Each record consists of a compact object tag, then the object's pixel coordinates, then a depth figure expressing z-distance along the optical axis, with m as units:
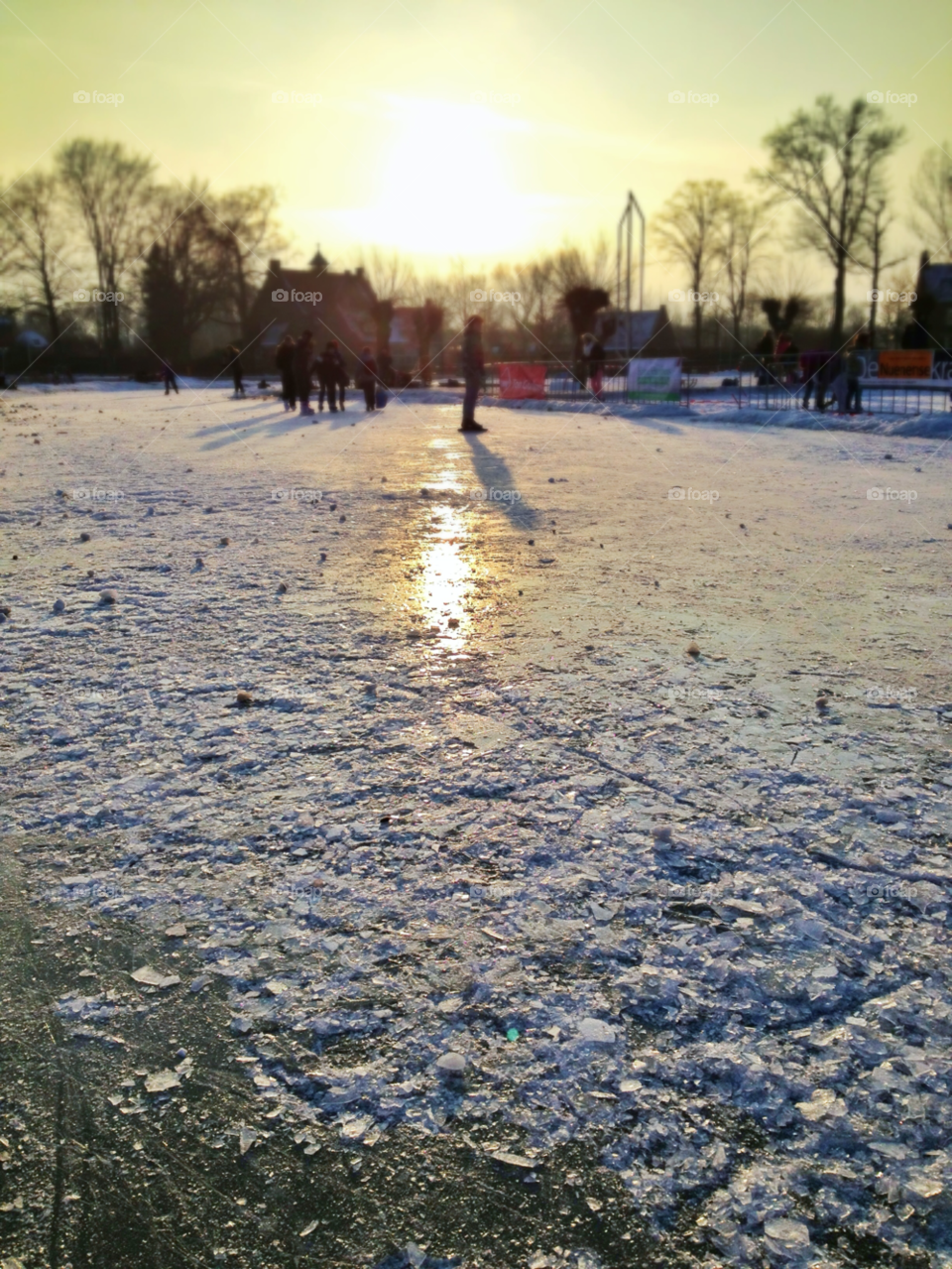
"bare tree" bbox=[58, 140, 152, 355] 63.41
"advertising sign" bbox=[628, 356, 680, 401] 28.45
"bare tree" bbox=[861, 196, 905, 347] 45.59
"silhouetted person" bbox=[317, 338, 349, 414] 24.53
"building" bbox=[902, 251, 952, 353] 36.16
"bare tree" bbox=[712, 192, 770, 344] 63.75
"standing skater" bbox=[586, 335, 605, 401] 28.88
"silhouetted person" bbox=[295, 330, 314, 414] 23.31
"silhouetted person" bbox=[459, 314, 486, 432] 15.27
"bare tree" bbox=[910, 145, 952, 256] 41.38
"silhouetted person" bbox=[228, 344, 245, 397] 34.53
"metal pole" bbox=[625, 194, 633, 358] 30.93
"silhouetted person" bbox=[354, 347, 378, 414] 24.39
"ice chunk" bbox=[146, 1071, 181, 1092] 1.87
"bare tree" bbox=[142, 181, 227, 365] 64.88
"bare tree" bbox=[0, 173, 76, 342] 53.37
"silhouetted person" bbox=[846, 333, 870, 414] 21.94
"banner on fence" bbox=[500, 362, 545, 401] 33.75
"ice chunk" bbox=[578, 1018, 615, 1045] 1.99
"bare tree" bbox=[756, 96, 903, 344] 42.44
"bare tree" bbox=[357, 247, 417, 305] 94.62
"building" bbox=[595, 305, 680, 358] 61.84
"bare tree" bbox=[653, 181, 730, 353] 64.82
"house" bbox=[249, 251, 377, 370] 79.25
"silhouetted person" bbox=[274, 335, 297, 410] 24.67
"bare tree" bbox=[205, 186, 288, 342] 69.25
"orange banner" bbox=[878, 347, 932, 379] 24.14
